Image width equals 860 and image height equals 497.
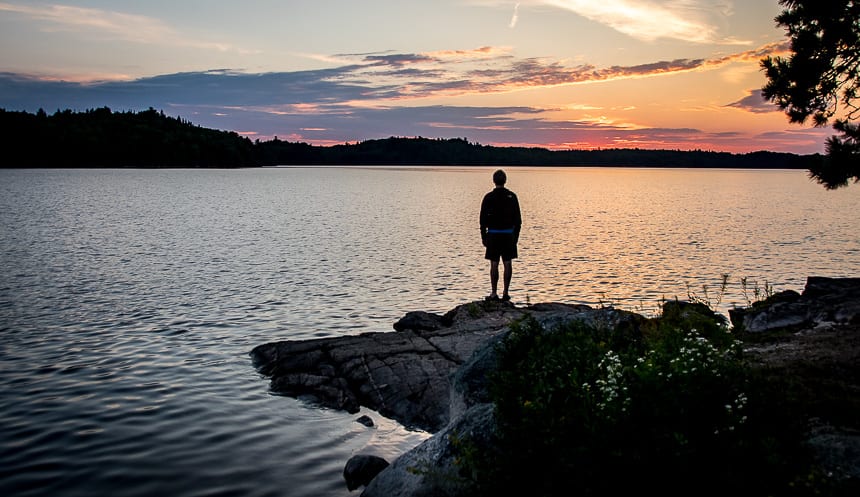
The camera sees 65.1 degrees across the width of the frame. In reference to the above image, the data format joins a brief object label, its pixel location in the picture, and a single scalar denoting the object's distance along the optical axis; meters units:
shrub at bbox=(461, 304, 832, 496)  5.39
